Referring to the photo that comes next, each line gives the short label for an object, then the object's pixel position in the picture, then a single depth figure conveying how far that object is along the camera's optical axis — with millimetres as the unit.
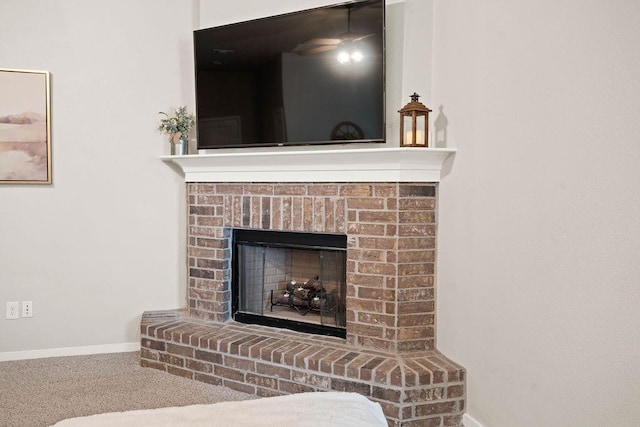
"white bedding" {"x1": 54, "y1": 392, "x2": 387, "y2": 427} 1367
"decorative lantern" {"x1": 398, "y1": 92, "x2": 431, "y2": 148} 2662
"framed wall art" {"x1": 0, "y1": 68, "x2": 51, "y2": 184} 3354
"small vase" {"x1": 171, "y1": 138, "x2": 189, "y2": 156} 3438
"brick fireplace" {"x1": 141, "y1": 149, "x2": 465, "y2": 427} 2520
